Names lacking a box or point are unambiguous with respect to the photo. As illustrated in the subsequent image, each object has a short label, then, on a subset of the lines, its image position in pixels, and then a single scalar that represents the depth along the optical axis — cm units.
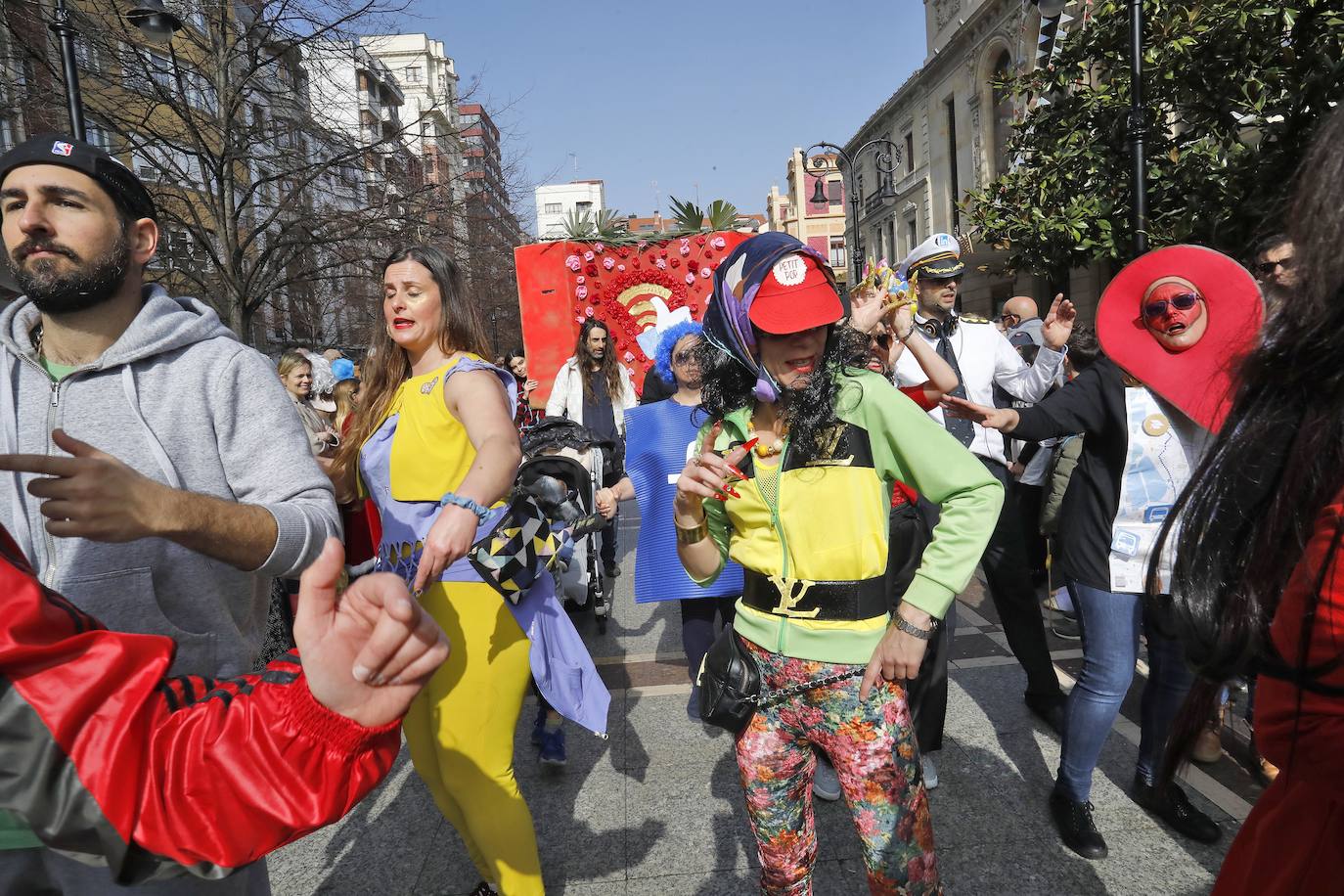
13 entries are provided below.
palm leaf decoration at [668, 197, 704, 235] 884
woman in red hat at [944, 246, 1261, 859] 233
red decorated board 893
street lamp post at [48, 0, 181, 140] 599
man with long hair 625
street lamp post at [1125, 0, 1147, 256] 558
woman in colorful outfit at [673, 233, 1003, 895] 185
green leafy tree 533
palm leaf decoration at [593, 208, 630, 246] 922
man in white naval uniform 375
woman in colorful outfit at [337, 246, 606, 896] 227
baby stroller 268
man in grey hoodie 151
